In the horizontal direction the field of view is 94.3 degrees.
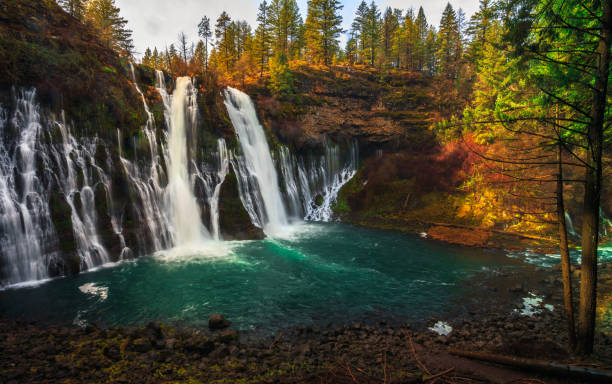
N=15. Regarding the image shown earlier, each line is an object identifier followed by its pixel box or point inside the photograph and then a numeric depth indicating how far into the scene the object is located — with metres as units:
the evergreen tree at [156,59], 53.36
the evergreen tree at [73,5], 26.07
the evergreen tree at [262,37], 37.42
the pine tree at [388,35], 48.94
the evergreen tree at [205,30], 41.91
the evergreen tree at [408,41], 47.65
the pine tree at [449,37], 43.12
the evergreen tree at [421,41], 48.12
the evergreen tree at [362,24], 48.31
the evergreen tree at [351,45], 54.29
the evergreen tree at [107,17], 31.83
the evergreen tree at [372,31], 46.16
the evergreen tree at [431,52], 49.81
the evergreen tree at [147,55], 51.41
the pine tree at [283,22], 42.91
